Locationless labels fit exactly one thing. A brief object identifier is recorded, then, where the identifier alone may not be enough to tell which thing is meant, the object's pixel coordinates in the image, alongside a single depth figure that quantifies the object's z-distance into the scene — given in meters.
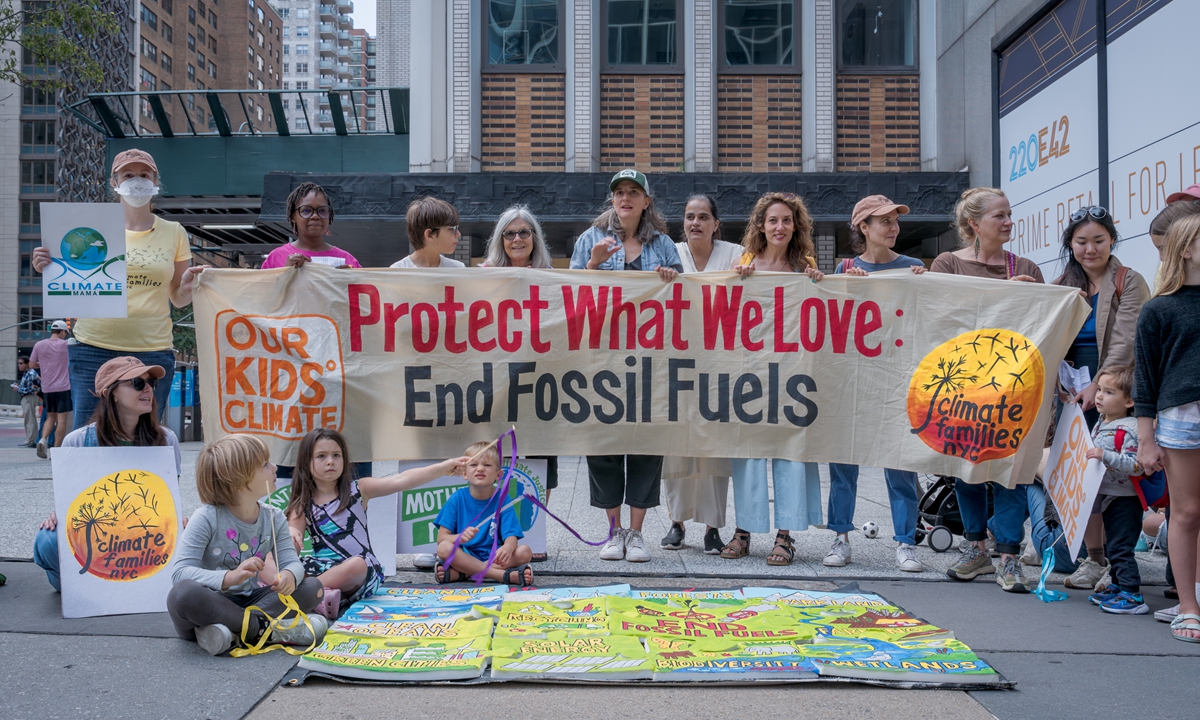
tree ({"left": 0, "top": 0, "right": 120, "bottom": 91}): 12.48
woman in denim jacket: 5.13
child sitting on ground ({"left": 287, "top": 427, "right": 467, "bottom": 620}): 4.02
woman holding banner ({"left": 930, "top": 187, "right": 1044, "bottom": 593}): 4.75
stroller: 5.45
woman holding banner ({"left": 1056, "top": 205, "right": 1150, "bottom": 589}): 4.61
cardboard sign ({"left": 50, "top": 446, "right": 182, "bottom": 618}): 3.98
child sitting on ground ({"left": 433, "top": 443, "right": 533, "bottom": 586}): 4.47
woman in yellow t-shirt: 4.52
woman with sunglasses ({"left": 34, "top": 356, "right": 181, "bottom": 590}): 4.12
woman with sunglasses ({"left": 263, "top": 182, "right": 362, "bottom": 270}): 5.02
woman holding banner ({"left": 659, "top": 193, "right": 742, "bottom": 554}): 5.32
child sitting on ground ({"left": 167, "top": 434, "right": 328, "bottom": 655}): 3.44
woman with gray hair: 5.27
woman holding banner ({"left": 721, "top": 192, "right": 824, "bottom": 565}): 5.07
